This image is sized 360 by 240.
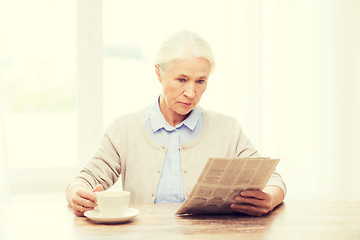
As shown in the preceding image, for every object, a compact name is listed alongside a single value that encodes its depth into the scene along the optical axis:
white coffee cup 1.91
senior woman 2.26
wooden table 1.86
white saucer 1.91
